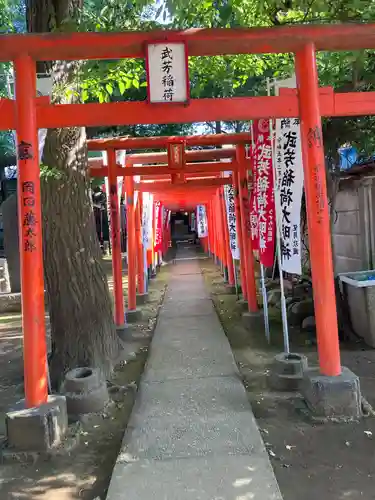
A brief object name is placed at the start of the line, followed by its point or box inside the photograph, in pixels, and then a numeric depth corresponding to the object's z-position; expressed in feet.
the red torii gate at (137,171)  24.76
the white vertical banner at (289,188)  17.98
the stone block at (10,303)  37.68
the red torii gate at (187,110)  13.78
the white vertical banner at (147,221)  39.67
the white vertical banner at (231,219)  32.56
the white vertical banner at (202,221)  74.79
